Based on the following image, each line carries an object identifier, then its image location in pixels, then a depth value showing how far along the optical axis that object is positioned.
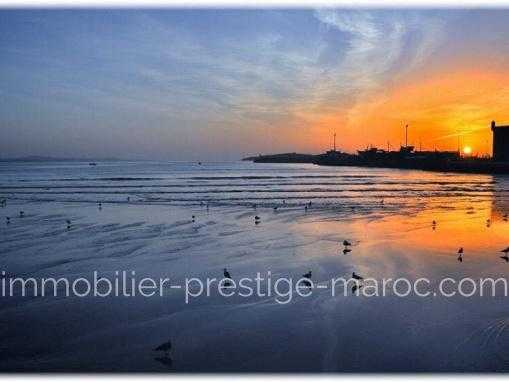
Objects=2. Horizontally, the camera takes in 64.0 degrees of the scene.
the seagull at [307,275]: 5.93
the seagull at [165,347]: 3.79
